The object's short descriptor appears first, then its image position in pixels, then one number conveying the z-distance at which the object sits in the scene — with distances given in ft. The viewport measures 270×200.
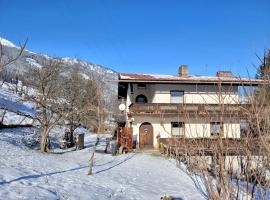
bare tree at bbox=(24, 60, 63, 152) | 43.17
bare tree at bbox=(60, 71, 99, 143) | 47.75
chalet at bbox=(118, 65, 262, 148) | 51.79
